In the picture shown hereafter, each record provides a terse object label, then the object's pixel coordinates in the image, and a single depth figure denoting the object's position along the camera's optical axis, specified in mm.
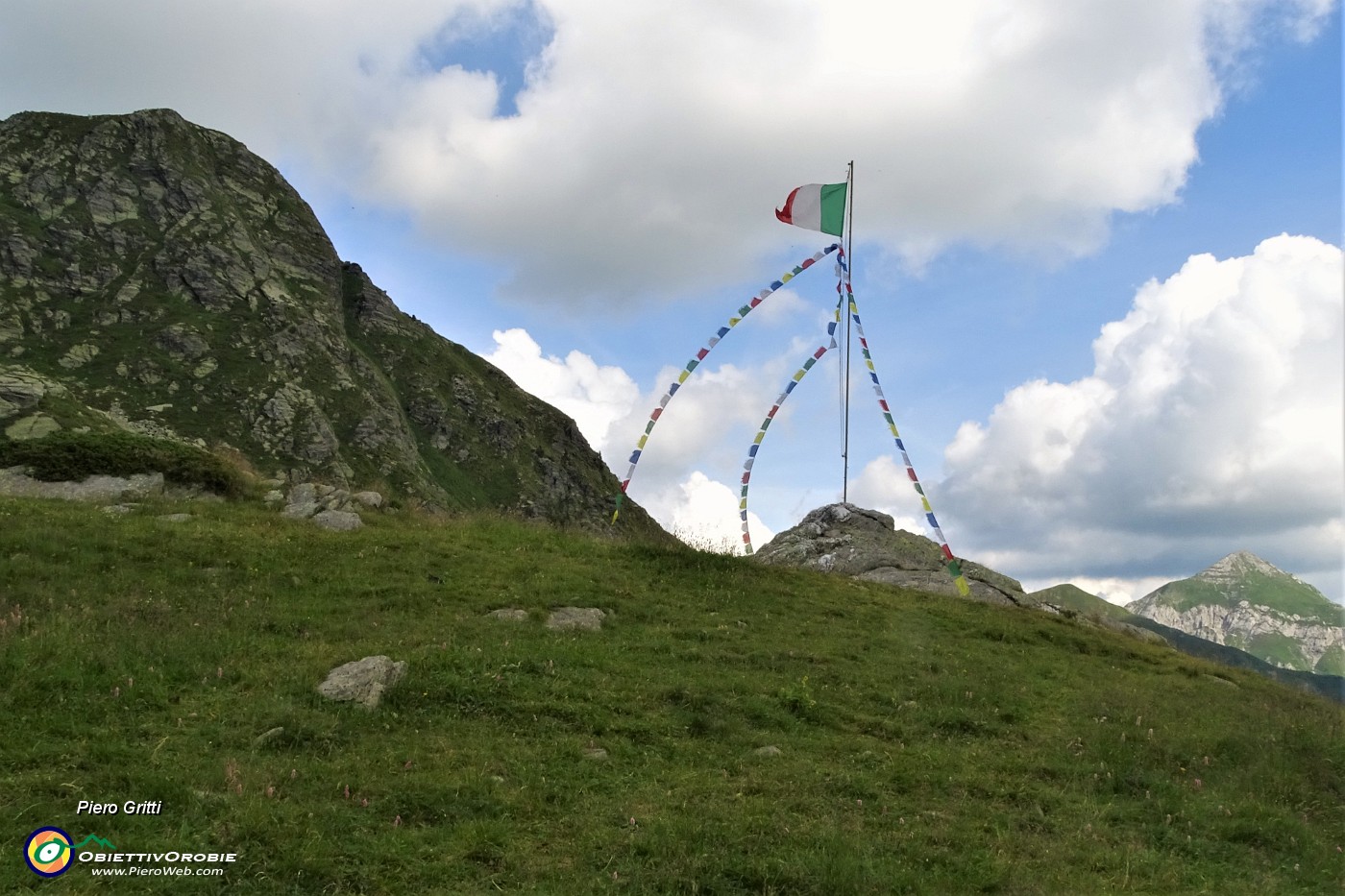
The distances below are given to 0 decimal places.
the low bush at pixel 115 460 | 25359
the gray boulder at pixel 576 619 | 16969
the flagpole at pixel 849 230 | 27250
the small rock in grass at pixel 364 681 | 11914
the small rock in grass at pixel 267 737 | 10312
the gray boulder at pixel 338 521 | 23578
